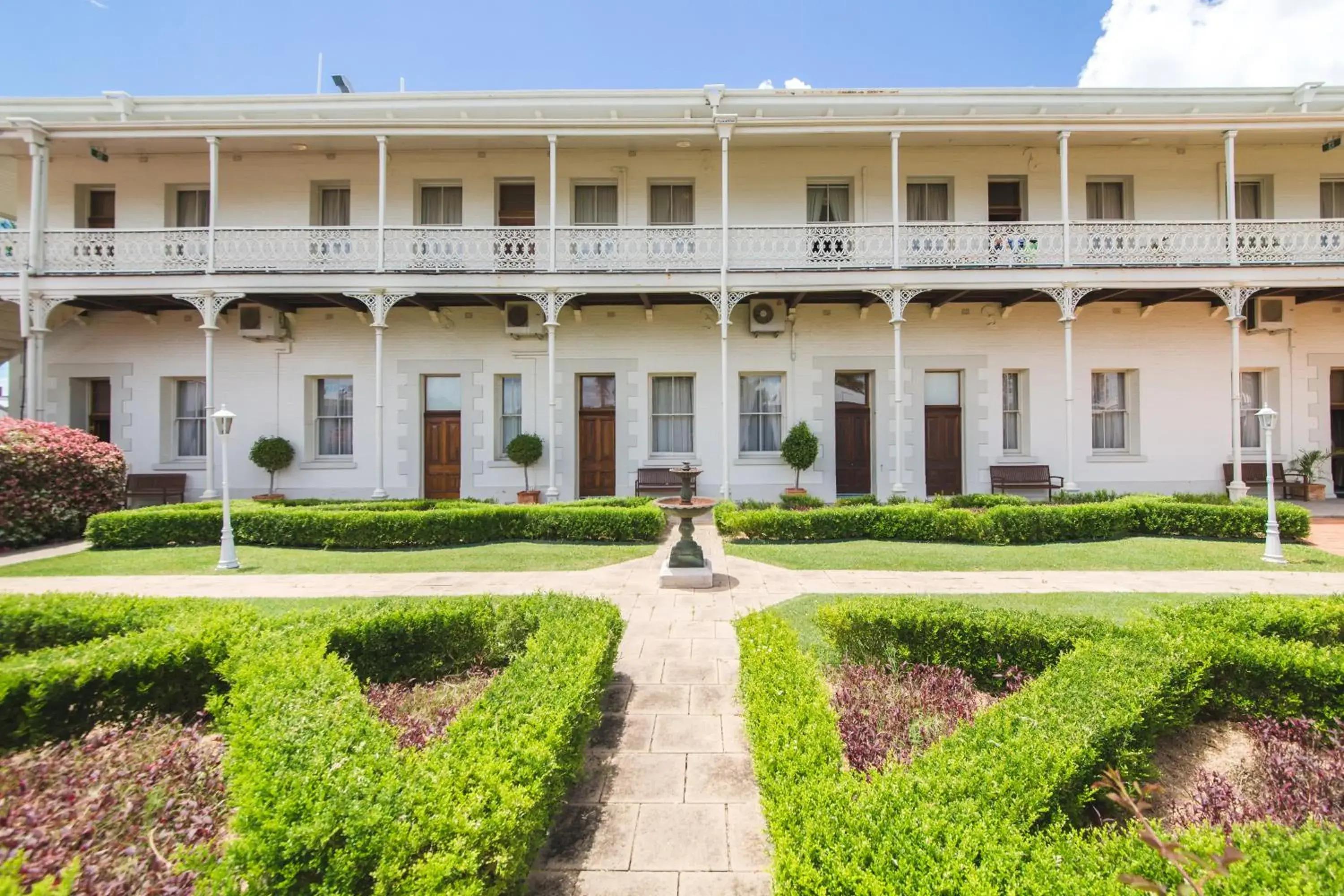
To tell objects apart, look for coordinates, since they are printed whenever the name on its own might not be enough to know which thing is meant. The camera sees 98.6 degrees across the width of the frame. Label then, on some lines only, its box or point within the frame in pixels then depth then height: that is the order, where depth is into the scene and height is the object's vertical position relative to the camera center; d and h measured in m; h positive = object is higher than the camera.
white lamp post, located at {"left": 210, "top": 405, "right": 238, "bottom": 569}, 8.29 -1.01
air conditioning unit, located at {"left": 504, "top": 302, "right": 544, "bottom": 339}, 13.30 +3.17
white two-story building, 13.05 +3.14
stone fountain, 6.98 -1.29
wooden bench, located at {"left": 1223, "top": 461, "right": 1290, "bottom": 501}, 13.02 -0.59
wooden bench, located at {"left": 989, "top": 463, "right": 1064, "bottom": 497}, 12.93 -0.54
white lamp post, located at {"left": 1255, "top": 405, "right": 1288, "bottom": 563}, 8.20 -1.16
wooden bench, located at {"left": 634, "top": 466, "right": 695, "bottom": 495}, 13.30 -0.58
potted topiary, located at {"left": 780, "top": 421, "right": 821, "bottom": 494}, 12.77 +0.15
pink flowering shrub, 9.89 -0.40
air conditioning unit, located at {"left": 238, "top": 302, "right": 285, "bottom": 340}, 13.13 +3.11
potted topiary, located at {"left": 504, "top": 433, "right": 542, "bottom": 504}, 12.89 +0.15
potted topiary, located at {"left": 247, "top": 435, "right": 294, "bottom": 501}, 13.01 +0.09
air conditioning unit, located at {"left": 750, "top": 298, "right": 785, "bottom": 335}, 13.30 +3.20
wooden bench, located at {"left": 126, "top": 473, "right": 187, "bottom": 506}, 13.05 -0.60
